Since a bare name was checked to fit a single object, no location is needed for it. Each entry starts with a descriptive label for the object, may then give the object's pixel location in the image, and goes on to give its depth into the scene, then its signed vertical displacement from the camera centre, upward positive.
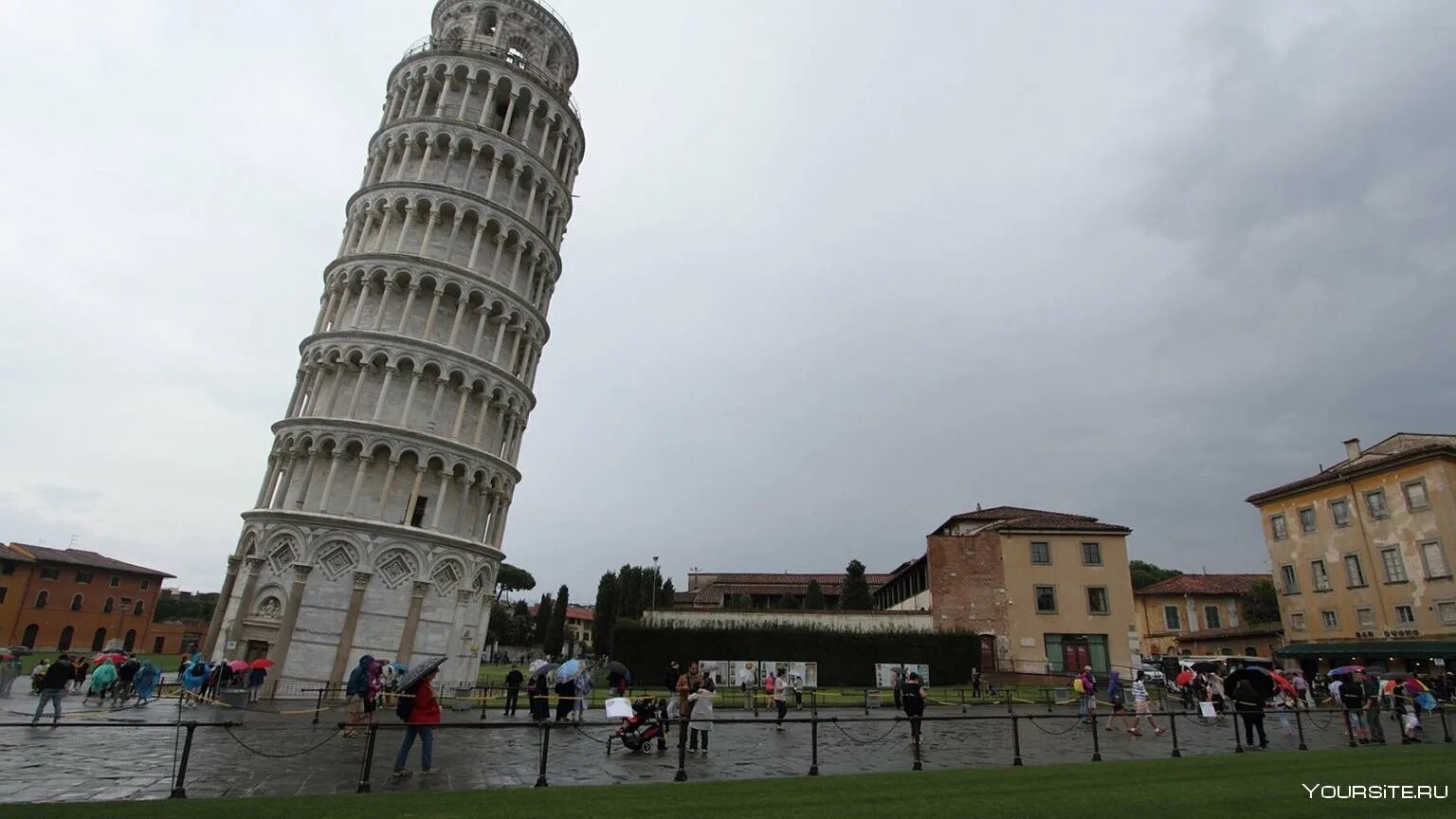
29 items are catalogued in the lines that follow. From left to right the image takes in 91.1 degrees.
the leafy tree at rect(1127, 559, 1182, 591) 87.77 +13.84
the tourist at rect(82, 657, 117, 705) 24.44 -1.97
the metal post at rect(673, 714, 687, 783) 11.44 -1.50
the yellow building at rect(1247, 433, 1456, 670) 35.72 +7.55
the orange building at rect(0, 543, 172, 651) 67.31 +1.46
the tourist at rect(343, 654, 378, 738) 17.66 -1.27
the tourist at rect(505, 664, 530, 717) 22.84 -1.36
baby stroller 15.07 -1.55
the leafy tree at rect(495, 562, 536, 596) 105.38 +9.02
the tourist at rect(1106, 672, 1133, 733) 21.06 -0.28
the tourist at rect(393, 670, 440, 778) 11.45 -1.20
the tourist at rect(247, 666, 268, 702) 25.81 -1.84
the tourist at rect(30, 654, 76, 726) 17.17 -1.55
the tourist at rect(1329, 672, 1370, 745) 17.33 -0.01
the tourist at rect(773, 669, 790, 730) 21.48 -1.06
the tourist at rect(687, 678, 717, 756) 17.00 -1.09
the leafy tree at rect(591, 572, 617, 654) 68.38 +3.88
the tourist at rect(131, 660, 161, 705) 24.78 -2.05
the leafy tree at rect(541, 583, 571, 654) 79.94 +1.85
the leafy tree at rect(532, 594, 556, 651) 87.62 +3.22
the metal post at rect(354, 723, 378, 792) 9.84 -1.71
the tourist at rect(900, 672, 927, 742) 17.17 -0.60
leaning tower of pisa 29.53 +11.16
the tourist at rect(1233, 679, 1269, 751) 16.07 -0.25
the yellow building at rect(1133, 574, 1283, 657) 58.50 +6.05
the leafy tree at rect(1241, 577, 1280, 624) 58.12 +6.99
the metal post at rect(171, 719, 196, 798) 9.30 -2.01
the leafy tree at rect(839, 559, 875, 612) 57.03 +5.79
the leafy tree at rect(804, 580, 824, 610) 60.22 +5.33
